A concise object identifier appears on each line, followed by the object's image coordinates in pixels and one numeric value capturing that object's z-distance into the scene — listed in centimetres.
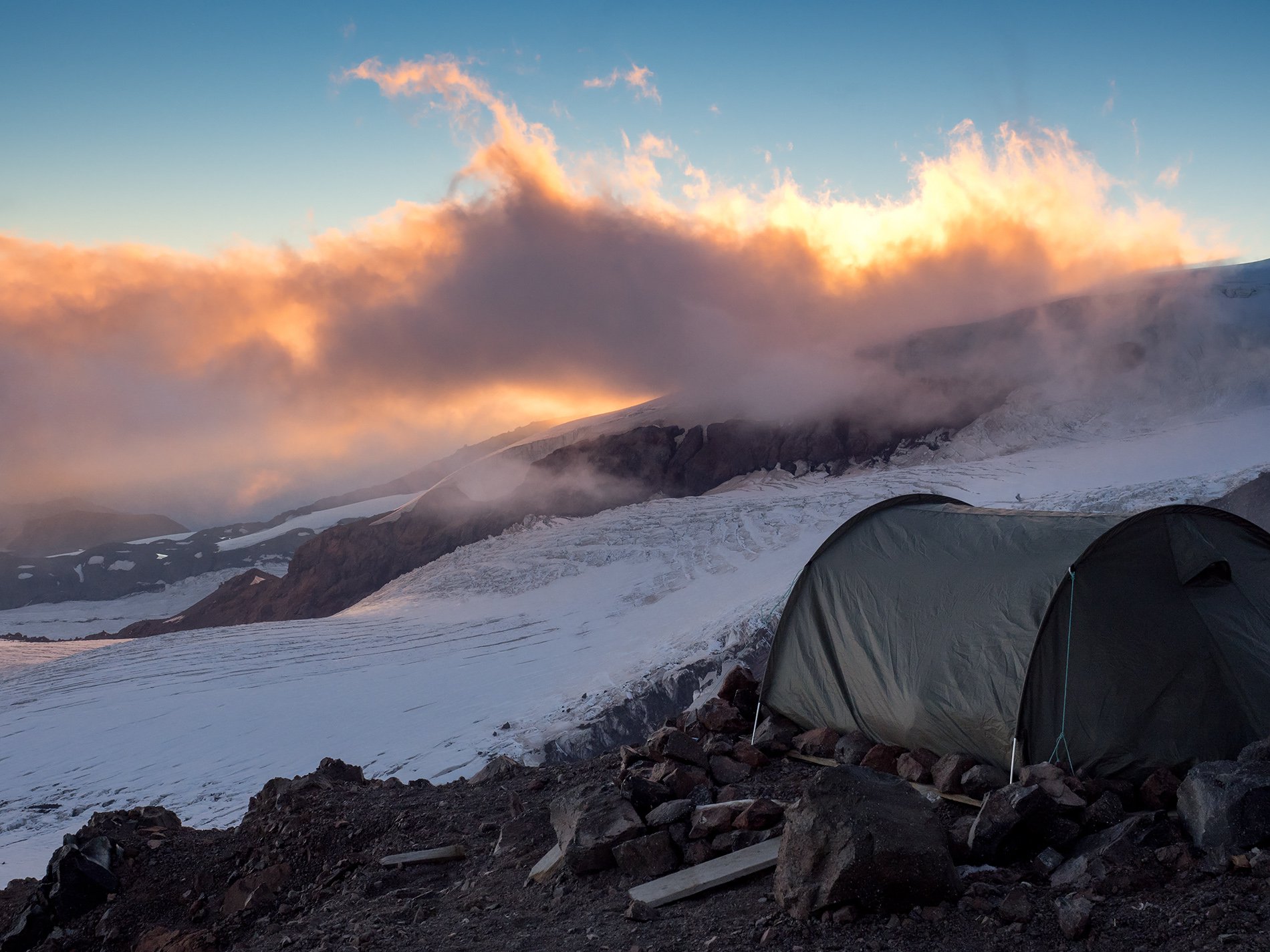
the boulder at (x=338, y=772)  1031
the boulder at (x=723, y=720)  917
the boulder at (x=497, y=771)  971
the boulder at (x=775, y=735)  842
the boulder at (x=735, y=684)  969
